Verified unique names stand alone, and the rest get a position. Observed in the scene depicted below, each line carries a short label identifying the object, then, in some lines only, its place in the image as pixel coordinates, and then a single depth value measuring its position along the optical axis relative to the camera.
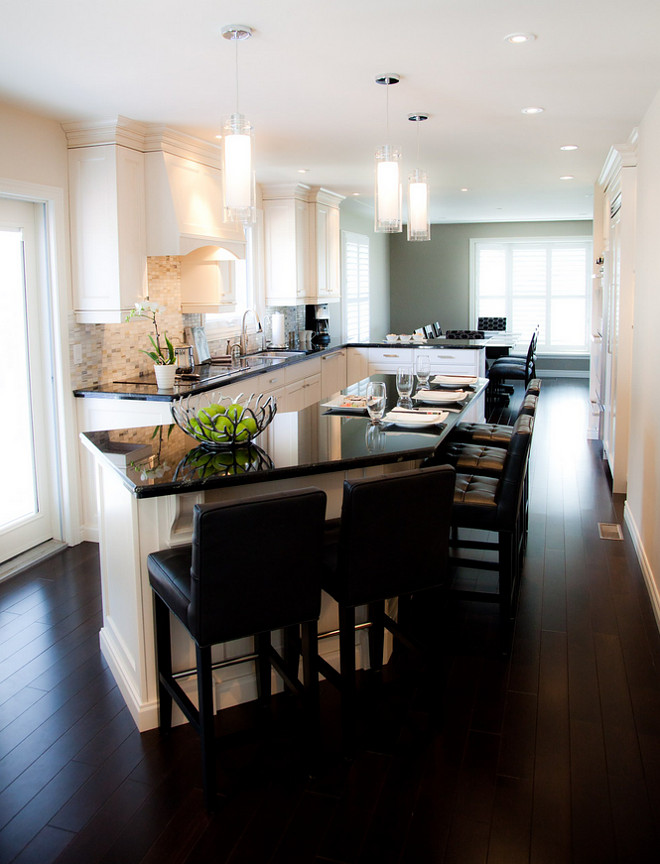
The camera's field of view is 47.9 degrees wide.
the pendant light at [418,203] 4.09
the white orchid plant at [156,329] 4.37
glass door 4.18
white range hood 4.61
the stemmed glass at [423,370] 3.94
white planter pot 4.52
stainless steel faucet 6.61
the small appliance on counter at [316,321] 7.96
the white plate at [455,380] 4.29
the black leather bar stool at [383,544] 2.22
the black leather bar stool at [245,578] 2.01
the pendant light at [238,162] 2.96
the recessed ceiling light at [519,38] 2.95
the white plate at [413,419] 3.15
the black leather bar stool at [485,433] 4.17
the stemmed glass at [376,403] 3.11
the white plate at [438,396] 3.75
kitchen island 2.41
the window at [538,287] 12.50
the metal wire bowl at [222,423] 2.60
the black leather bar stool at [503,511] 3.04
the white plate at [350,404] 3.48
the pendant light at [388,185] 3.57
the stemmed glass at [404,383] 3.56
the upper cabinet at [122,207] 4.37
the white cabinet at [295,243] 6.89
